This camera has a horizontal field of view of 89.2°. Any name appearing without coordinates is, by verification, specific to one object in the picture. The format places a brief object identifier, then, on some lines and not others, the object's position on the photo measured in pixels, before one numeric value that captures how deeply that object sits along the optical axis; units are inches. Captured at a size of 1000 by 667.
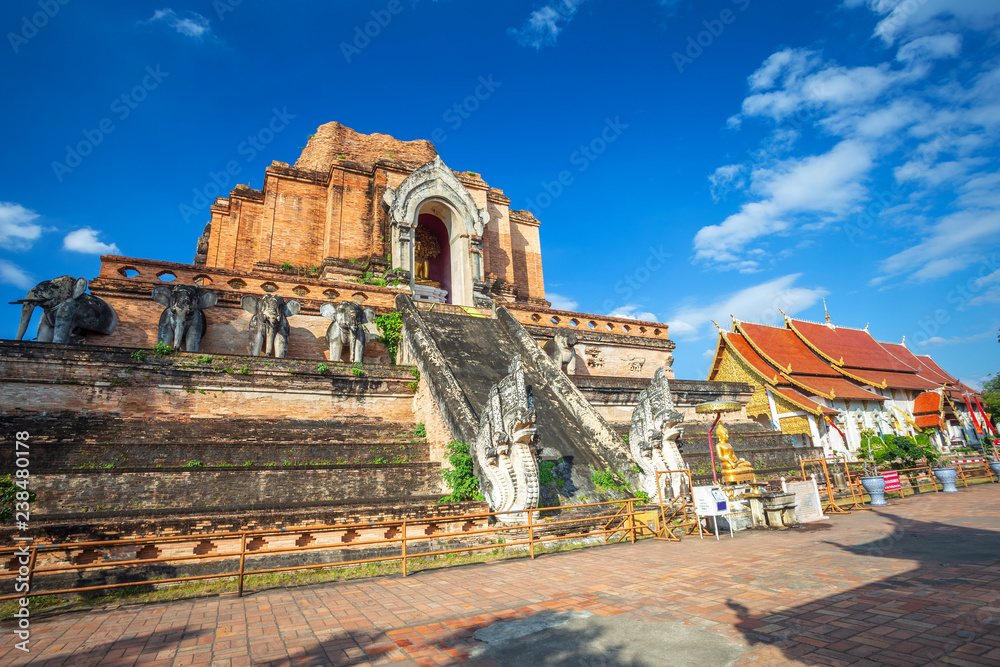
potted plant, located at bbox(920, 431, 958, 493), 518.0
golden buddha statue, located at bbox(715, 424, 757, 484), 353.7
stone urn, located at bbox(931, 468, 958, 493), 517.7
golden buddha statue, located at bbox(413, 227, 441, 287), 828.6
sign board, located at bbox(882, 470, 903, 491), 468.8
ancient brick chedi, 685.3
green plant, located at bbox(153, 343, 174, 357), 353.1
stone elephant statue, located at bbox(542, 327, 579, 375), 565.9
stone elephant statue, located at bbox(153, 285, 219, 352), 420.2
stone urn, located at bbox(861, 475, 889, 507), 426.3
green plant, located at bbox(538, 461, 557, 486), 328.7
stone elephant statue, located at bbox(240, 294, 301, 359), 440.1
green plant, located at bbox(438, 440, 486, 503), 305.4
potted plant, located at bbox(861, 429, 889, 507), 426.6
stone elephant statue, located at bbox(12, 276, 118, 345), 386.3
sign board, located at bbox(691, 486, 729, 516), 304.0
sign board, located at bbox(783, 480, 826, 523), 350.9
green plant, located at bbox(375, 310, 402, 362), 505.0
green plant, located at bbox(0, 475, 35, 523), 231.0
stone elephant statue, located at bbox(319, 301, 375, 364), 458.3
